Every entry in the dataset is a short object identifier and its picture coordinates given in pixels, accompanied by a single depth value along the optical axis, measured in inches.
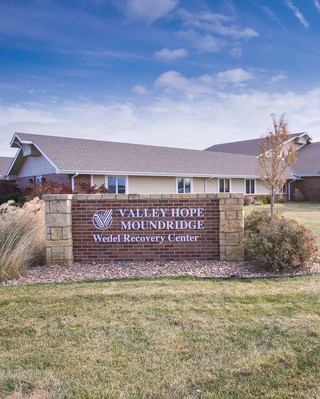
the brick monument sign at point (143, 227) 283.3
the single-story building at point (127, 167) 812.0
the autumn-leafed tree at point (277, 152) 623.8
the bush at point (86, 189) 660.1
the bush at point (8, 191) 826.2
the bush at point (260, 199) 1175.3
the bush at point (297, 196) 1295.5
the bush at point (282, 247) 248.2
